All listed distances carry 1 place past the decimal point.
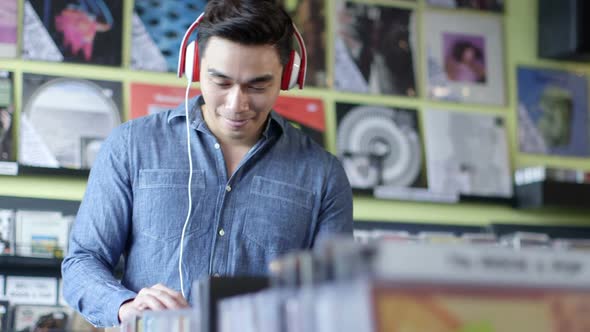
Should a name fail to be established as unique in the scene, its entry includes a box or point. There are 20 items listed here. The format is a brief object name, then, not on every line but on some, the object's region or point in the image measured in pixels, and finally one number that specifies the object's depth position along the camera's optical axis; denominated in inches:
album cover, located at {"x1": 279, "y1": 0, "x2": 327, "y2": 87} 133.9
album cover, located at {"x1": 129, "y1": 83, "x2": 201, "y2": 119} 125.0
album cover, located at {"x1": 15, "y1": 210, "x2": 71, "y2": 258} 116.6
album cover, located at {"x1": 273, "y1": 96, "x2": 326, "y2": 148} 131.5
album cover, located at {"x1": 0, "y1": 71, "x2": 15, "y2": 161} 118.0
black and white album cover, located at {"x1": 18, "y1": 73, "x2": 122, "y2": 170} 119.3
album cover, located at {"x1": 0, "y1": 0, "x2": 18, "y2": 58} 120.3
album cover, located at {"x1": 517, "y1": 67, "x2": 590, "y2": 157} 146.2
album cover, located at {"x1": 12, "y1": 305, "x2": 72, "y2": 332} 114.7
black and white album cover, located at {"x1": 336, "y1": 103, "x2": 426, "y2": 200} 134.1
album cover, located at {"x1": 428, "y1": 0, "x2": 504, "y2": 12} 143.4
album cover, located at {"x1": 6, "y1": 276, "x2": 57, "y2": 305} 116.6
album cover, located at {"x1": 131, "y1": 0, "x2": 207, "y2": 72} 126.5
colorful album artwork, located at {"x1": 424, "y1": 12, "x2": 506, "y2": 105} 142.5
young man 65.2
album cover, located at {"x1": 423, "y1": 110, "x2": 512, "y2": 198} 138.6
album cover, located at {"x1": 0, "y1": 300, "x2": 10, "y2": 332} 115.7
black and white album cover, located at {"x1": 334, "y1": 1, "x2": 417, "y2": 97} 136.6
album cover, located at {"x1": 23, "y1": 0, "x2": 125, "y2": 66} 121.7
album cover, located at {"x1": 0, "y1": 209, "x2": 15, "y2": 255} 116.0
